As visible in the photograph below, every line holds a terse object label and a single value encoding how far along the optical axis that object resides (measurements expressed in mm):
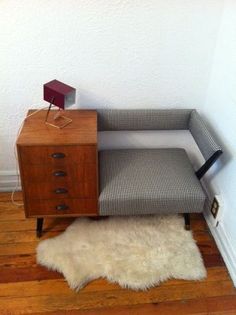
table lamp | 1616
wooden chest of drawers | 1552
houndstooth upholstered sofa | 1708
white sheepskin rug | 1653
